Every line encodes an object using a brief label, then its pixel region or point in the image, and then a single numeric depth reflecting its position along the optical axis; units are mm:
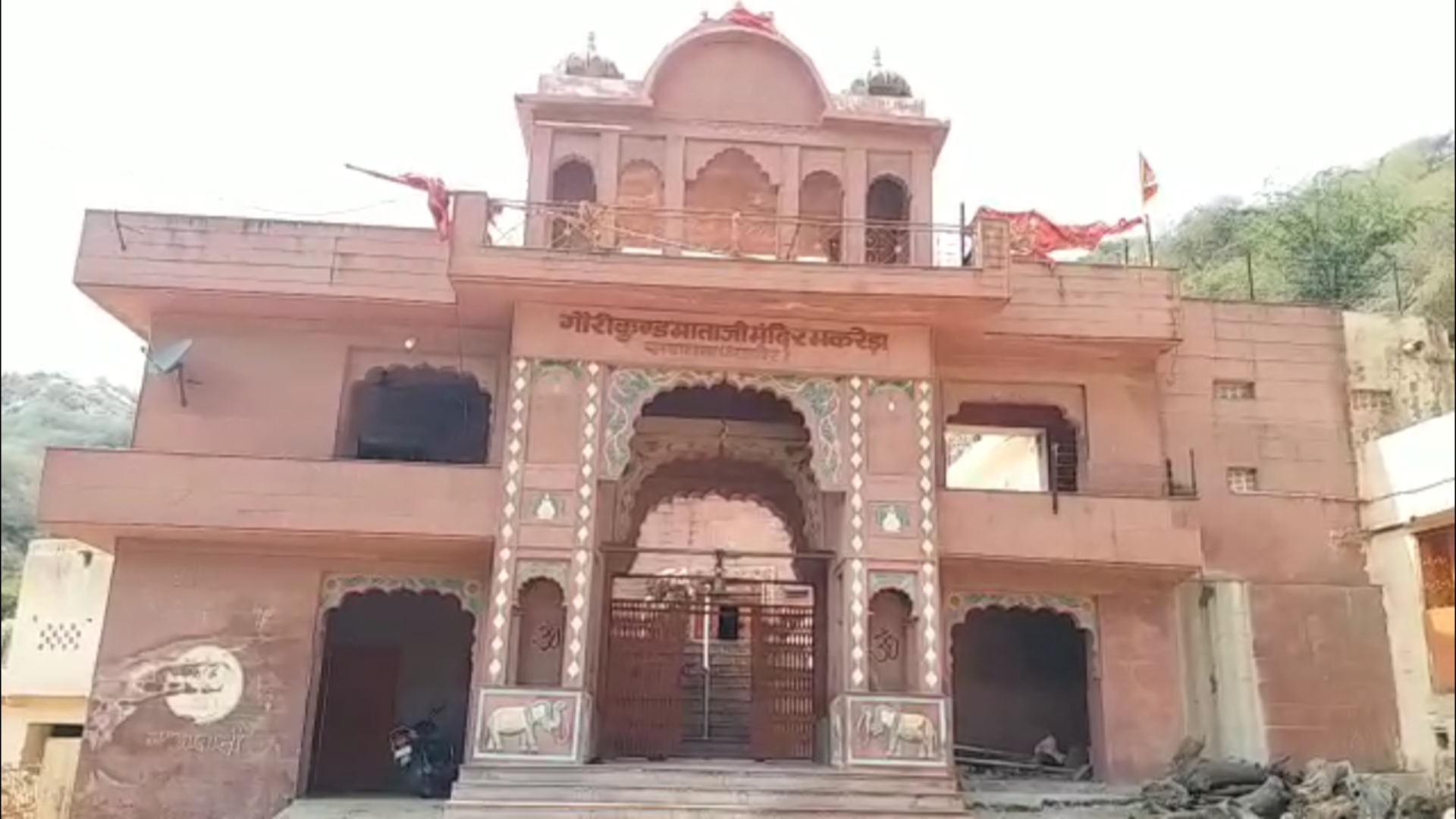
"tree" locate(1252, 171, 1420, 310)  12617
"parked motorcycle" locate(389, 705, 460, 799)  15047
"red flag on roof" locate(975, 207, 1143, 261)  15812
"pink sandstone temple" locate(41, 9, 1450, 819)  13711
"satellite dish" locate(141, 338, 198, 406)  14430
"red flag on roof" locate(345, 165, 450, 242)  14250
